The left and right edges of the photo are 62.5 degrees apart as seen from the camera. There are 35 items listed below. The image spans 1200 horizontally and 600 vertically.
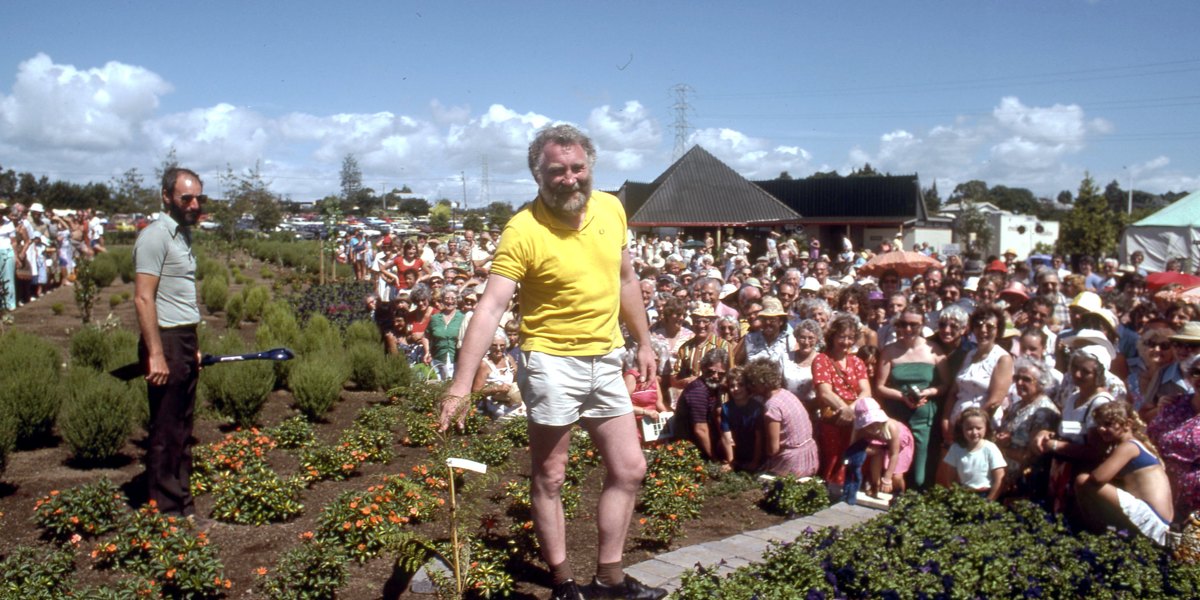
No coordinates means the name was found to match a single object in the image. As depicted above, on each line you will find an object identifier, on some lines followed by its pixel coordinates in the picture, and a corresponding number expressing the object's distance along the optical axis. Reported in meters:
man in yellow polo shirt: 3.51
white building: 56.41
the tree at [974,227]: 55.71
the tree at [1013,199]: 113.02
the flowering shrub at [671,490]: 5.23
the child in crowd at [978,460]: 5.79
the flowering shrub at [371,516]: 4.68
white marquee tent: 25.25
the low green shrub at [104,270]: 18.70
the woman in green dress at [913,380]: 6.66
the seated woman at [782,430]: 6.70
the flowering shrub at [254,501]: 5.35
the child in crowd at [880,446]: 6.32
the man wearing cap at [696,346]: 7.79
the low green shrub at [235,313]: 14.58
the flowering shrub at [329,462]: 6.30
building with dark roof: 46.38
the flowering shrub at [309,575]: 4.15
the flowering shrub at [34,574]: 3.83
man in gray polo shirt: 4.64
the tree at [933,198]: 107.89
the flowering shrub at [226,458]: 5.82
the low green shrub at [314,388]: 8.29
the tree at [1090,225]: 41.91
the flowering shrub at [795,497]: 5.87
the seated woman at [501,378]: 8.14
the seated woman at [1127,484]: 5.13
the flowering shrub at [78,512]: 4.95
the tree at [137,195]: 43.97
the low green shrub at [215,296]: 16.30
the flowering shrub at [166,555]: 4.21
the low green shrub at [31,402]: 6.57
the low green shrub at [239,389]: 7.67
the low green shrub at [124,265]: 21.42
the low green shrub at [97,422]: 6.29
